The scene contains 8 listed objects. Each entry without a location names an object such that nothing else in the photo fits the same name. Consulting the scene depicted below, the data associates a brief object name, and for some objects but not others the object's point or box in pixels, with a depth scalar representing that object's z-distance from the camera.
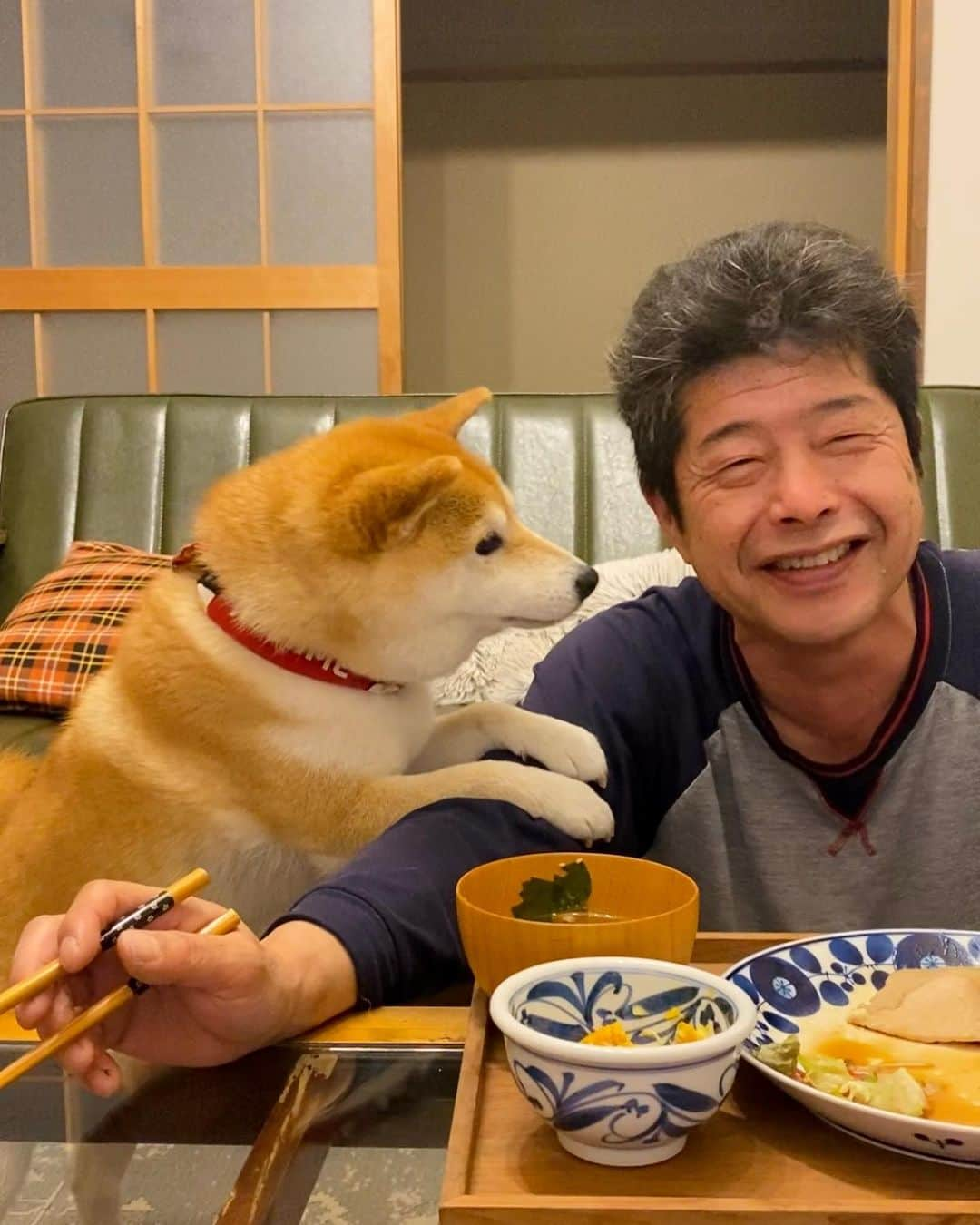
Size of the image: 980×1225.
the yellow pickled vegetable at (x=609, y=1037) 0.54
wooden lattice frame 3.10
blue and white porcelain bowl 0.49
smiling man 0.93
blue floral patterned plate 0.65
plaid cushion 2.21
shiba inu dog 1.24
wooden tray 0.46
